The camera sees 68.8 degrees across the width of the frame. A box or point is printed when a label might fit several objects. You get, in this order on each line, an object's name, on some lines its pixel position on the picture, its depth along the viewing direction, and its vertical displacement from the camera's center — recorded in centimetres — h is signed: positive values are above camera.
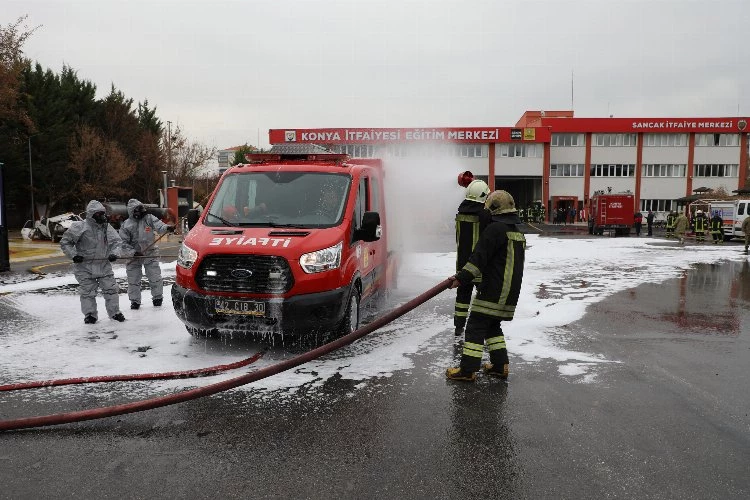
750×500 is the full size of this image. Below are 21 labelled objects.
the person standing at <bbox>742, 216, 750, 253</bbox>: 1950 -61
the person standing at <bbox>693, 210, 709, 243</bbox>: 2808 -83
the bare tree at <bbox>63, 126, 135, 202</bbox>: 3591 +288
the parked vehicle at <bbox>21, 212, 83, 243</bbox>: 2412 -84
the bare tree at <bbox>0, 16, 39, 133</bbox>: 2253 +638
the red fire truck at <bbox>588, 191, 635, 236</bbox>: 3266 +0
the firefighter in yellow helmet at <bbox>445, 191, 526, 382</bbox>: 500 -59
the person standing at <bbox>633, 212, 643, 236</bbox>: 3475 -71
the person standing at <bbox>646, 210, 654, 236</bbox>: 3268 -66
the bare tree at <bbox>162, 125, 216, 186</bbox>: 5197 +541
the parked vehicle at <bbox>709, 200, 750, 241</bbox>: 2617 -14
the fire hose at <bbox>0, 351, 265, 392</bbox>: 483 -153
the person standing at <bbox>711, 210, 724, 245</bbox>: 2633 -87
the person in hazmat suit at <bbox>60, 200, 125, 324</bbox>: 734 -65
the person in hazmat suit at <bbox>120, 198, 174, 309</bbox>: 843 -61
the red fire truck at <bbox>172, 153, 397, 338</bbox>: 557 -44
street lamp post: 3253 +166
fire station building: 5356 +539
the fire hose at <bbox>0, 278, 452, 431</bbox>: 398 -146
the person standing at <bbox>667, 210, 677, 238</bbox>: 3306 -72
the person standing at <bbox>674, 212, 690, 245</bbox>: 2650 -72
